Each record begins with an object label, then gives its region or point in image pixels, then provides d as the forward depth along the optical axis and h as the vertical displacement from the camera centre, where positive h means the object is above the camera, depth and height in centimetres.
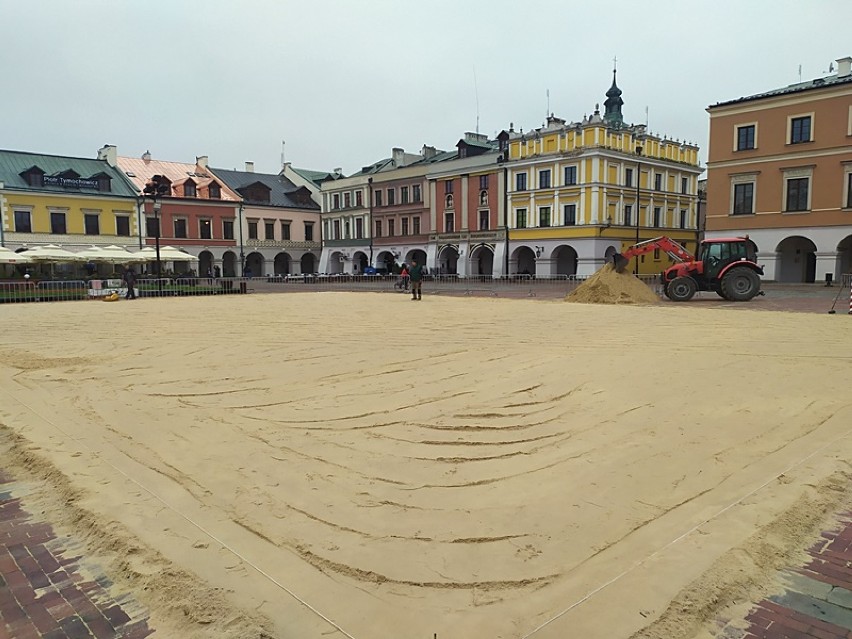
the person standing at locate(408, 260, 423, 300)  2480 -44
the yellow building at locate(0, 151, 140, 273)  4644 +536
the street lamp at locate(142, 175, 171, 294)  3069 +414
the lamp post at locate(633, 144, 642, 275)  4622 +740
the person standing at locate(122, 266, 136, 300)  2836 -63
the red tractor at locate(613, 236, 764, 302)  2277 -27
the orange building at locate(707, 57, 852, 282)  3331 +517
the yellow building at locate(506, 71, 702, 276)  4422 +561
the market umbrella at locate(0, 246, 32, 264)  3026 +67
